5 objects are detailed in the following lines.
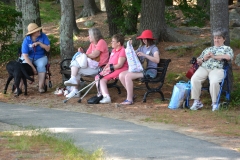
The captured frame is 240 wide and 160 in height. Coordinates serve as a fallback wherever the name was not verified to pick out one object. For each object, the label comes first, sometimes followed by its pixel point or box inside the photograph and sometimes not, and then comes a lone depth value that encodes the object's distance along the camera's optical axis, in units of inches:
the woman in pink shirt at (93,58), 445.7
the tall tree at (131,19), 704.4
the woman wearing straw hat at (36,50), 469.7
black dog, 460.8
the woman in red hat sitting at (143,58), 418.0
